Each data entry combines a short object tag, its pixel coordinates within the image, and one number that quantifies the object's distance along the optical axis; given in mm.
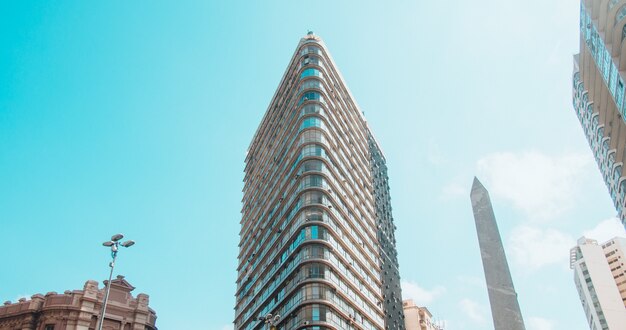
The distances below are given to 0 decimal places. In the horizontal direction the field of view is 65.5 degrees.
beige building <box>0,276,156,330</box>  34875
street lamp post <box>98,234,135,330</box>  22328
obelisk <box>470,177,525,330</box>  34031
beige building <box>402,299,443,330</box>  90250
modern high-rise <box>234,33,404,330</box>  49312
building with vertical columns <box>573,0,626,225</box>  44000
